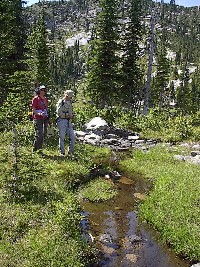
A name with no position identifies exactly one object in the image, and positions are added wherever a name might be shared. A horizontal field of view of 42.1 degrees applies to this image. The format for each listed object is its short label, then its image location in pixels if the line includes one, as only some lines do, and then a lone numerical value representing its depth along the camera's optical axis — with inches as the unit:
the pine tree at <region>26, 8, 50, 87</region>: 970.7
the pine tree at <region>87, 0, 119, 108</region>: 999.4
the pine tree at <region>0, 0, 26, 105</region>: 728.4
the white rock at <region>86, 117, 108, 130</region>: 639.2
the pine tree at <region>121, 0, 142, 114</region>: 1065.0
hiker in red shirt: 390.4
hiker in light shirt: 400.1
